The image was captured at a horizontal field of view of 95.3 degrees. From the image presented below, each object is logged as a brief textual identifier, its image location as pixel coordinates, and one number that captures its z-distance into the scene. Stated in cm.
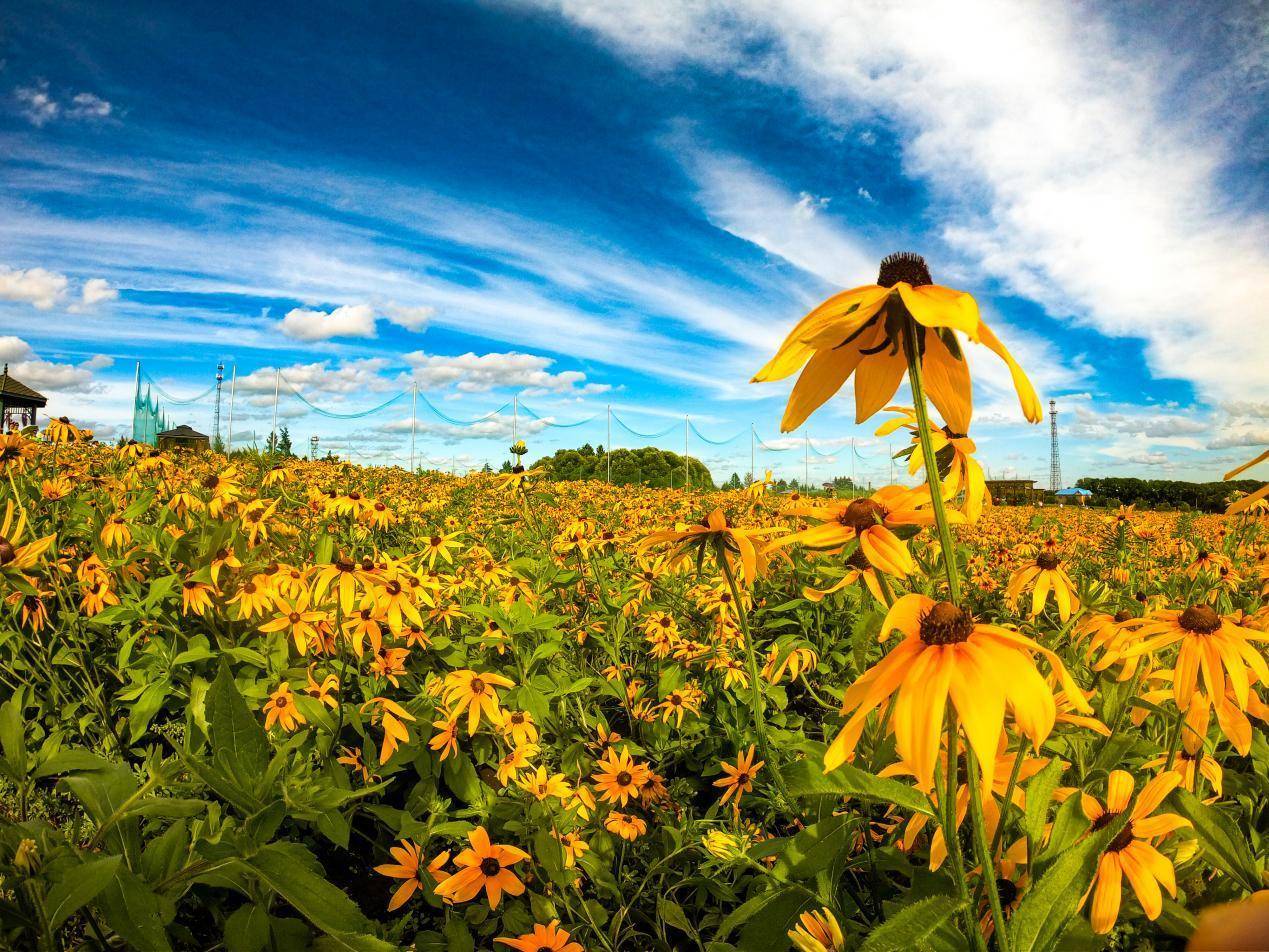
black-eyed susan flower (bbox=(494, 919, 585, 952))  36
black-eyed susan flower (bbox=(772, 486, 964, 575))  29
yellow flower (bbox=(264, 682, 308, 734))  54
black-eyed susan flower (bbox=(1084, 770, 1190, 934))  25
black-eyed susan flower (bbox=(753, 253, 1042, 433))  21
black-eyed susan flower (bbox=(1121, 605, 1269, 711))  33
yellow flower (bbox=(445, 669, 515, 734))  51
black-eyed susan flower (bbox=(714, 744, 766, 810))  51
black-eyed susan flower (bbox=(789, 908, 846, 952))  27
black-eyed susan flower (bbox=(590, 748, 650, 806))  52
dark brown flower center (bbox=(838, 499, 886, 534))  30
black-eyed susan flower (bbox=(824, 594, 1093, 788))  20
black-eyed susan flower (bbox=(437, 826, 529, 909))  39
